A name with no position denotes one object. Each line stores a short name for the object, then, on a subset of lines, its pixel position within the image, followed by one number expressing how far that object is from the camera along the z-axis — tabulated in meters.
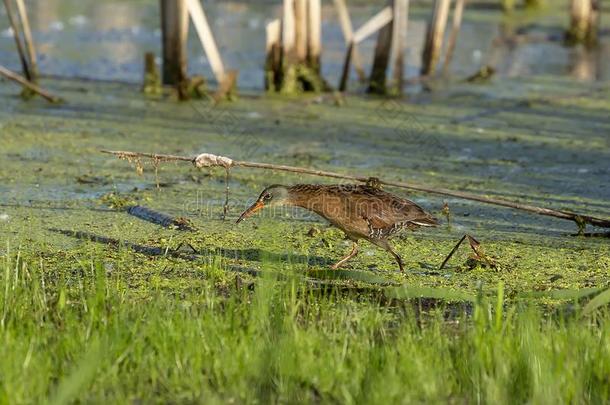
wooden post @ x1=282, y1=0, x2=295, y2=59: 19.00
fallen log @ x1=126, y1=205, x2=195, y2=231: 12.05
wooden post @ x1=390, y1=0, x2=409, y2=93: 19.98
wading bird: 10.30
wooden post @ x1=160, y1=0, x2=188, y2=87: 19.00
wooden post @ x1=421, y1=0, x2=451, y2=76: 21.44
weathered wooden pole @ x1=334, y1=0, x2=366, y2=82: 20.68
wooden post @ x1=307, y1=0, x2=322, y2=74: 19.25
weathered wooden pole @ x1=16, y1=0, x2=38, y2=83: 19.89
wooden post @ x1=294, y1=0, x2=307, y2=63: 19.27
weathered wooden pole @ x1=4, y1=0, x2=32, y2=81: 19.46
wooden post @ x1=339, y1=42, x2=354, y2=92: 19.98
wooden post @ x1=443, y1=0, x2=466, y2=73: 23.19
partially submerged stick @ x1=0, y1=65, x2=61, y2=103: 17.11
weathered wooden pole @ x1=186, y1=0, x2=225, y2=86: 18.50
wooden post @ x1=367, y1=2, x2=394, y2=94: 20.30
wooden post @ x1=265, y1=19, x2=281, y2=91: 19.48
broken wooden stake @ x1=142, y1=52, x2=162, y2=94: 19.66
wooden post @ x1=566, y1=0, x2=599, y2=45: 28.73
